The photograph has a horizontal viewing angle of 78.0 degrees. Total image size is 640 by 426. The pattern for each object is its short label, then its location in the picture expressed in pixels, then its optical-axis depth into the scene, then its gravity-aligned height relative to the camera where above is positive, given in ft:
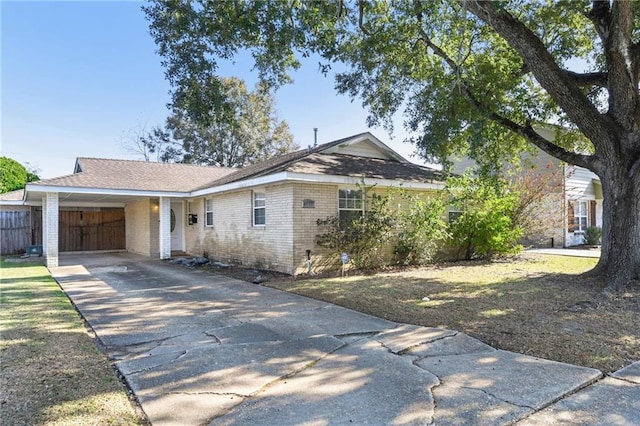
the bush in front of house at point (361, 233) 37.91 -1.77
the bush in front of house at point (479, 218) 44.88 -0.51
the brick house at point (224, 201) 37.73 +2.05
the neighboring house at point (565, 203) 58.23 +1.51
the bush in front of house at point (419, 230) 40.29 -1.63
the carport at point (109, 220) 53.19 -0.33
